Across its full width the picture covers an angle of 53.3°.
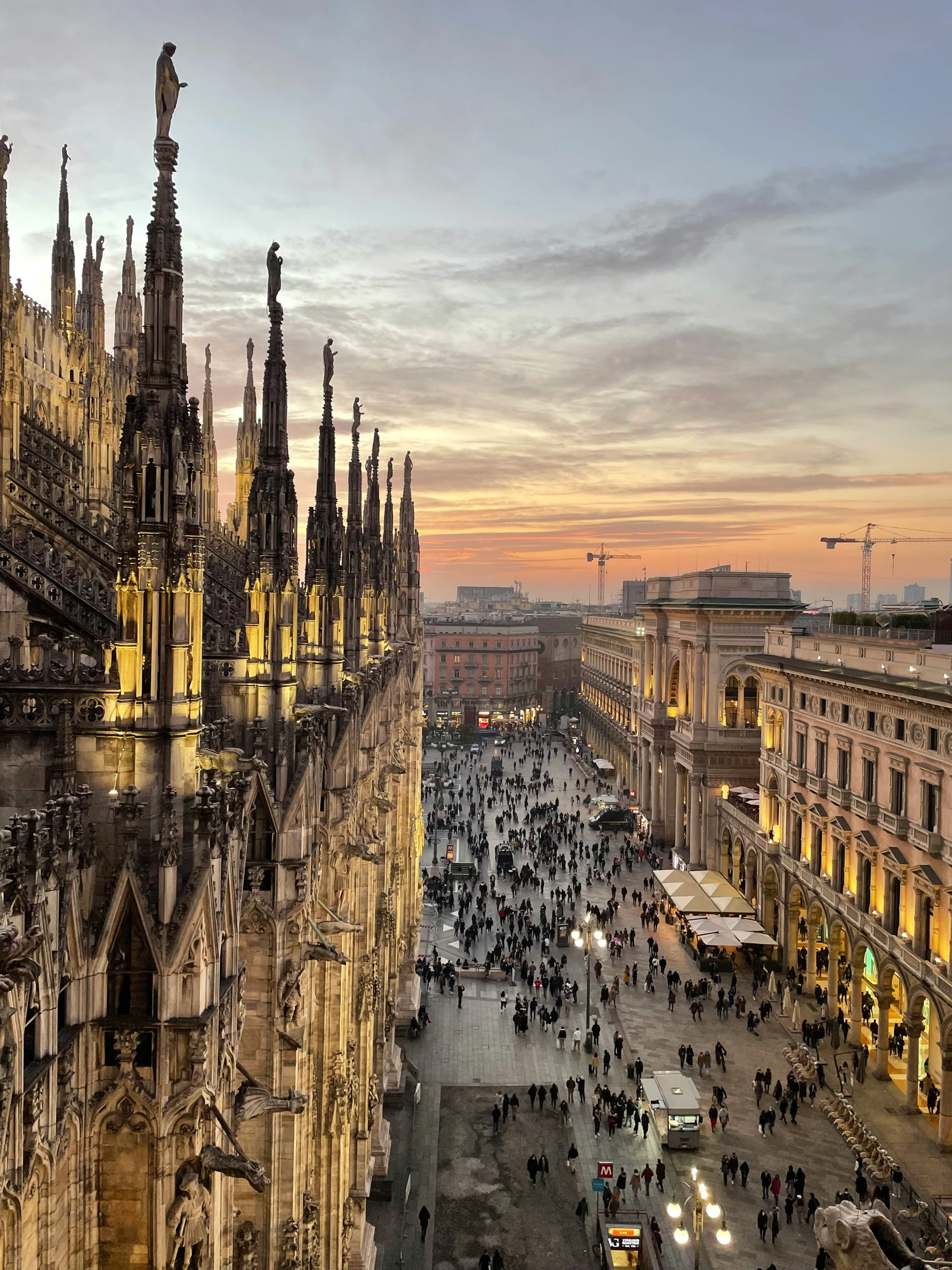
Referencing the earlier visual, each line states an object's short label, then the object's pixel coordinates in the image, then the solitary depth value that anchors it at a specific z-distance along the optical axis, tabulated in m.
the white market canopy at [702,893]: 44.12
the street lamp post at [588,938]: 37.66
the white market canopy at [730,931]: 40.94
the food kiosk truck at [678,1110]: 27.33
